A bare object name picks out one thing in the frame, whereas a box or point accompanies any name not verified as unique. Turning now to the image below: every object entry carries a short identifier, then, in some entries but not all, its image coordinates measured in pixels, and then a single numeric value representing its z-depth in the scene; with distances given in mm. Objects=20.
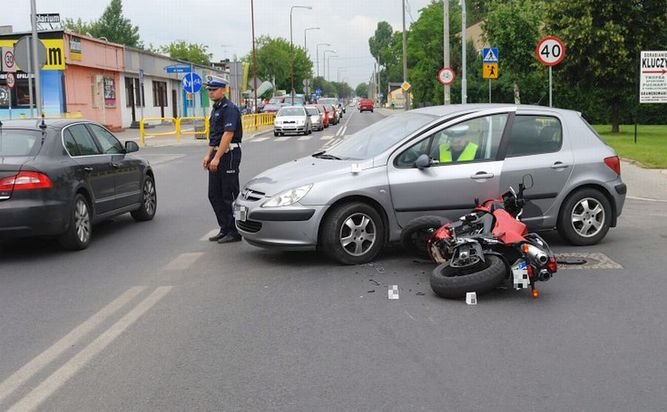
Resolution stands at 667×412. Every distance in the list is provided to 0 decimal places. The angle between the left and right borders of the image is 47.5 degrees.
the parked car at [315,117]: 41906
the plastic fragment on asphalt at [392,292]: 6324
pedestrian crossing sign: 26406
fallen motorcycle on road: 6082
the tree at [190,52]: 92125
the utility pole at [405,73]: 54562
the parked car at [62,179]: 7914
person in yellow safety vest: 7781
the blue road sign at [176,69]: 37494
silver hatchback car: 7383
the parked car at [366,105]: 91062
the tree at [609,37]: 28234
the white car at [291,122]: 37500
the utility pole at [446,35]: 32031
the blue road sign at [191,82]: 32438
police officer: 8789
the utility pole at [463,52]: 29359
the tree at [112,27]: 103812
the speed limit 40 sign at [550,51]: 16688
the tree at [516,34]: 39031
